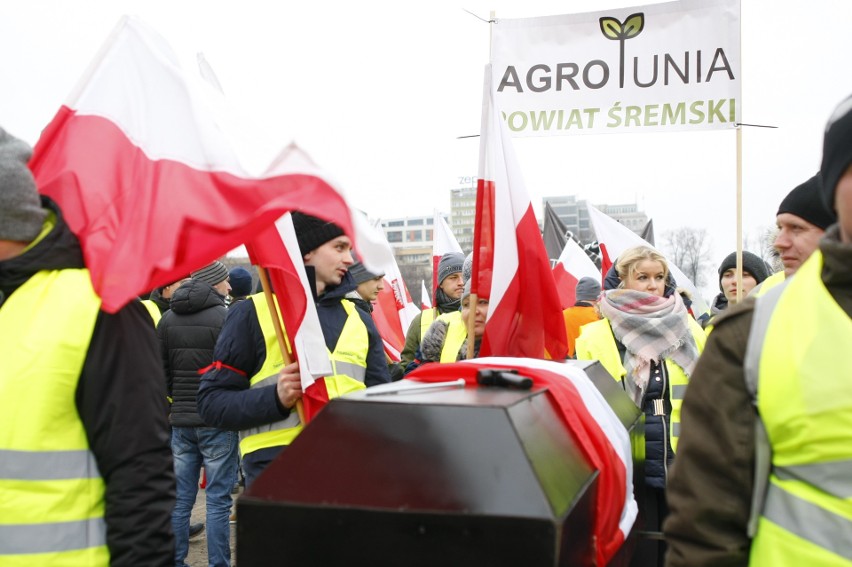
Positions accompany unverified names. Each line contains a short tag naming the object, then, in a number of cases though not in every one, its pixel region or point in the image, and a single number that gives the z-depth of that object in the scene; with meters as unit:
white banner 5.16
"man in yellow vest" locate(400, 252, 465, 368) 6.38
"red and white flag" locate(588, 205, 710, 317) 7.89
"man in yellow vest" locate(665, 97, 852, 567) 1.43
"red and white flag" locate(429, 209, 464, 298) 9.76
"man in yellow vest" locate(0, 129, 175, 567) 1.80
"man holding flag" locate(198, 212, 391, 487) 3.09
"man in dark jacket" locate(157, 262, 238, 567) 5.15
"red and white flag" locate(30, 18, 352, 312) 1.96
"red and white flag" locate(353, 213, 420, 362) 8.36
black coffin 1.56
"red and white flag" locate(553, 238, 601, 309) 8.93
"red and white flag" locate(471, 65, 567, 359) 3.76
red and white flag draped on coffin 2.10
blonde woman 3.55
